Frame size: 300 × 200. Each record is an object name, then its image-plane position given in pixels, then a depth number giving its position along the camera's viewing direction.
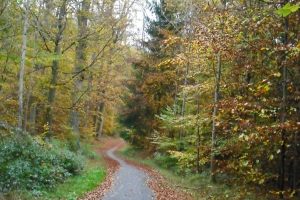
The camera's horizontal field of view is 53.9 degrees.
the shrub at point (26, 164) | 8.29
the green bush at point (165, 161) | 19.88
